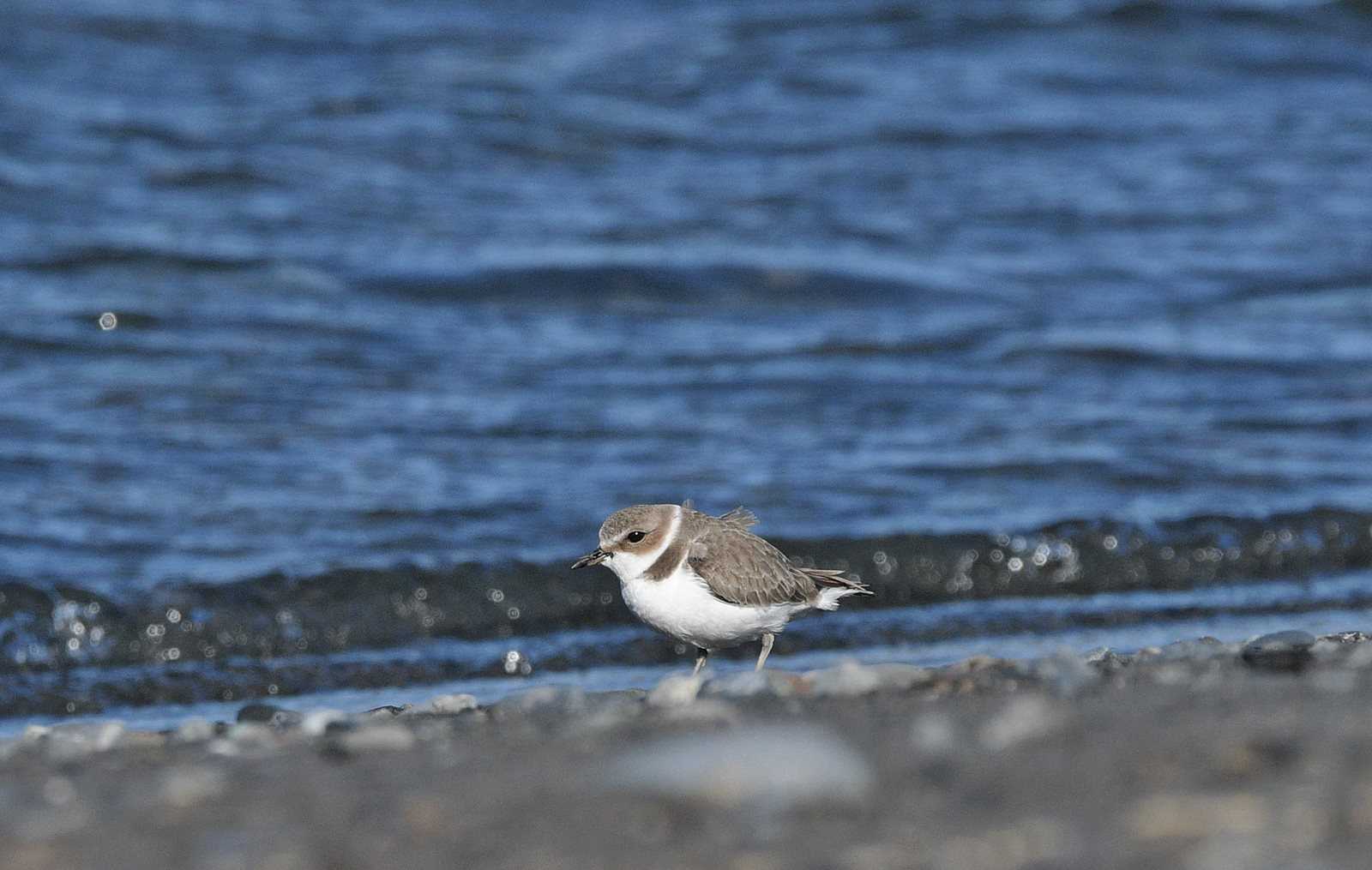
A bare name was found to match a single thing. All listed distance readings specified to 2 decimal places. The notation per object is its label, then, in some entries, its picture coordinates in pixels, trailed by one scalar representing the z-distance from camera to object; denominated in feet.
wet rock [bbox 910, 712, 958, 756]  23.99
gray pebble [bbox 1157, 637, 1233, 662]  35.47
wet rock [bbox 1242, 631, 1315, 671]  32.50
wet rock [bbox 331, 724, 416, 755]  28.17
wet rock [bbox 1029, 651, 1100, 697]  31.12
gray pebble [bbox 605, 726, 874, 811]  21.88
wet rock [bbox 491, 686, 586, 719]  33.65
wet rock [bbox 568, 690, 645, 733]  28.84
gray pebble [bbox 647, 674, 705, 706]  31.99
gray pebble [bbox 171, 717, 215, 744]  31.78
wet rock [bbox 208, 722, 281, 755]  29.01
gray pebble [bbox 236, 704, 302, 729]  35.94
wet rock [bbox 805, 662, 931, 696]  31.45
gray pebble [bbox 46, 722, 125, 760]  30.48
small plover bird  39.73
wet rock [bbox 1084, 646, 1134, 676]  34.44
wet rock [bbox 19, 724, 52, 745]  32.27
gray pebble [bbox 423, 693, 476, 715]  36.47
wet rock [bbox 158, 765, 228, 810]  23.94
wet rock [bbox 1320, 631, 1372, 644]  37.60
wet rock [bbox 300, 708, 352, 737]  31.94
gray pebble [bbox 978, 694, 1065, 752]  24.12
